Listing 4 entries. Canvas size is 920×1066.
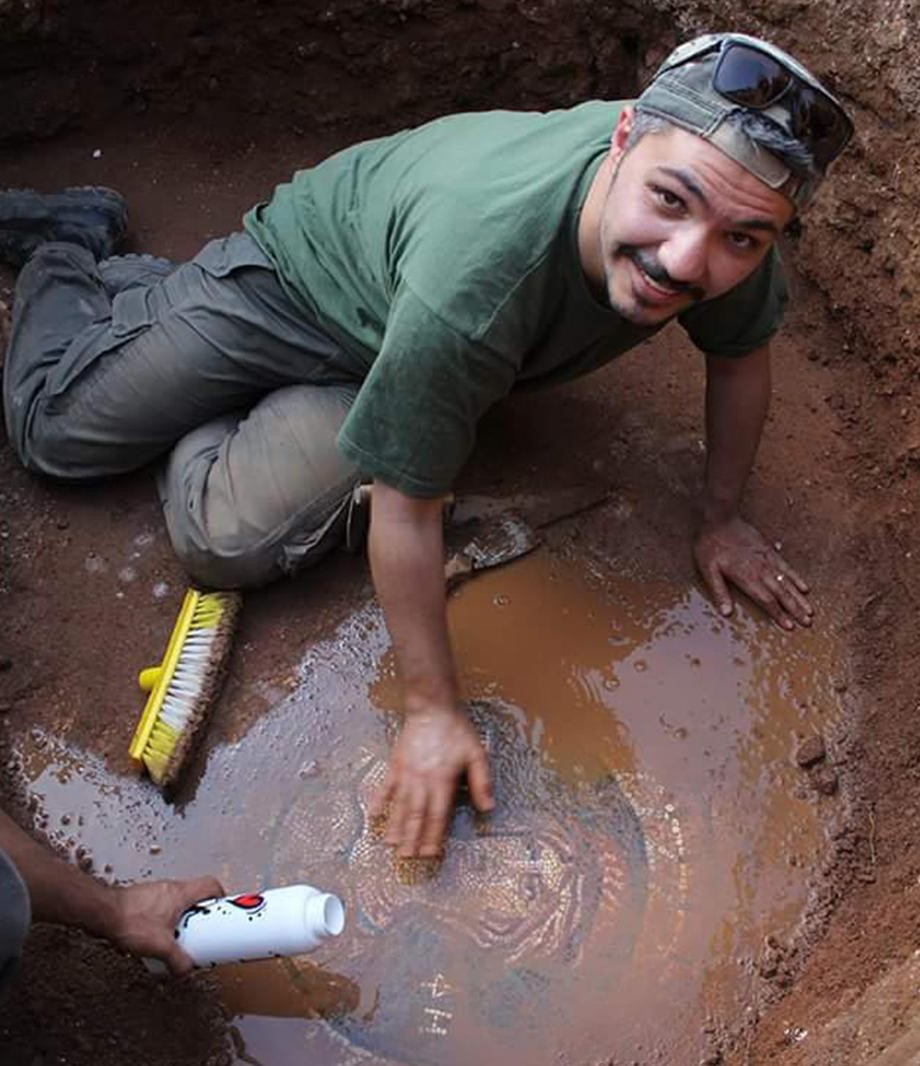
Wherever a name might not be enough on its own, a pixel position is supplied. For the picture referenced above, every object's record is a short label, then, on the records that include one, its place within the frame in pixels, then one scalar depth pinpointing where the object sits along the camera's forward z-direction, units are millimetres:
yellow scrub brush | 2133
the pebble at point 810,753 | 2162
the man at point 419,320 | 1676
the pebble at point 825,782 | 2145
